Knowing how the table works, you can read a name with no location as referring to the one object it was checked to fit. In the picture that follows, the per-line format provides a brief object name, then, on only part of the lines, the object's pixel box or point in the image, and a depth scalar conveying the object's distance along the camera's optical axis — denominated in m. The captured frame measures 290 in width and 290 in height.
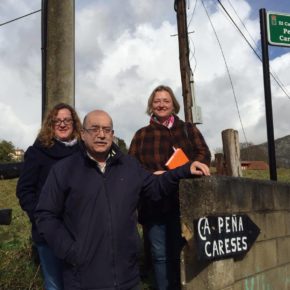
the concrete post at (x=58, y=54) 3.51
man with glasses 2.00
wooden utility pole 6.74
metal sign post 4.33
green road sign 4.40
